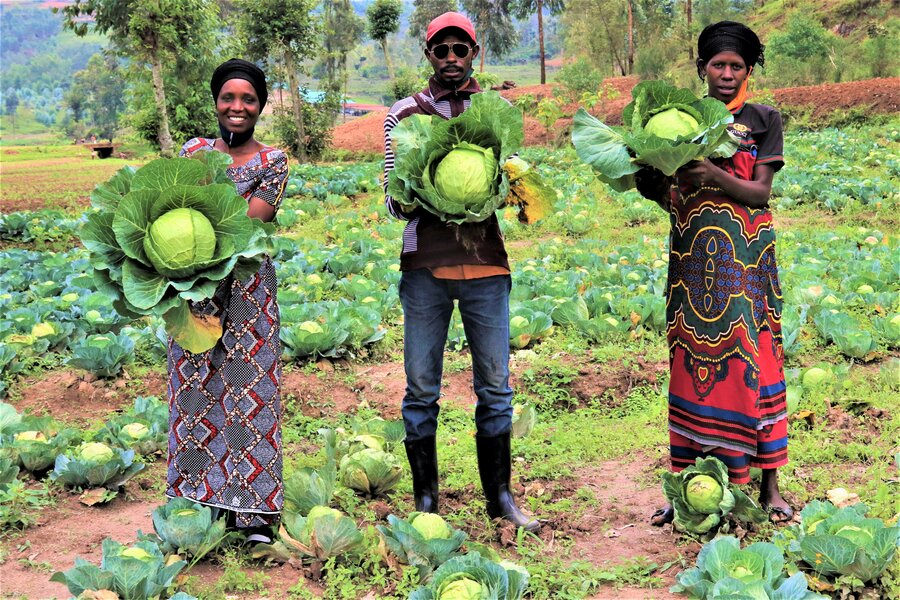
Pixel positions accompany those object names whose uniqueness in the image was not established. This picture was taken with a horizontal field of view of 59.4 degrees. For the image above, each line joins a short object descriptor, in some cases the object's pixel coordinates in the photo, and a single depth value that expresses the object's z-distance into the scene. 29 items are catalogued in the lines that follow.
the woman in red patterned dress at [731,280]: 2.96
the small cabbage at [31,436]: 3.91
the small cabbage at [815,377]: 4.73
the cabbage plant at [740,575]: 2.48
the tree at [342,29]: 47.00
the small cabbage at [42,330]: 5.74
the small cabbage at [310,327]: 5.47
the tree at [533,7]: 41.50
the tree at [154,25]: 16.83
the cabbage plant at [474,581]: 2.53
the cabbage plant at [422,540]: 2.85
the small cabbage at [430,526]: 2.93
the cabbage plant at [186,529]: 2.89
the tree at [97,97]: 77.50
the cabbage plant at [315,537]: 2.89
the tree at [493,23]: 50.62
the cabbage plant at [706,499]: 3.00
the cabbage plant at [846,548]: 2.65
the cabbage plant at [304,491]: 3.22
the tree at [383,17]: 30.45
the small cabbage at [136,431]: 4.09
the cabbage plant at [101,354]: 5.12
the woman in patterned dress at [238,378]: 2.96
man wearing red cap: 2.92
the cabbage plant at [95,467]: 3.67
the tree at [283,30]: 22.22
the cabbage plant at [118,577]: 2.61
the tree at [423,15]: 49.53
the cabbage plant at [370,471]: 3.57
